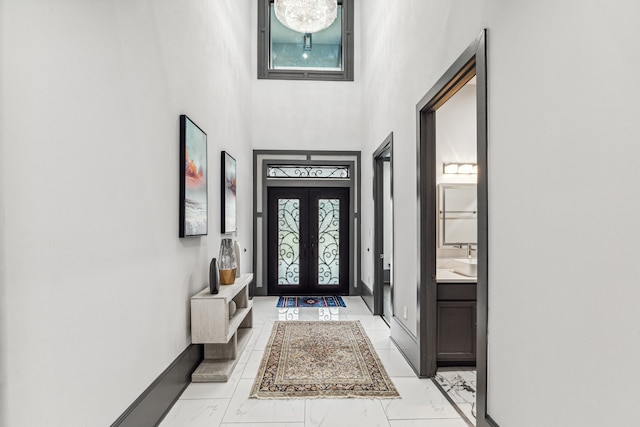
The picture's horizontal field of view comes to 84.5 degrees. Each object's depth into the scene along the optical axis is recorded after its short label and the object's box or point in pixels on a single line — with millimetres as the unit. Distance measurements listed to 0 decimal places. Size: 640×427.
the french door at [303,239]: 6551
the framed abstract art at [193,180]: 2791
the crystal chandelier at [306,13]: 5180
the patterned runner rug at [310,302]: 5812
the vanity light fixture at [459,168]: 4109
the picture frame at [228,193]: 4117
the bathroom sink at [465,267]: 3303
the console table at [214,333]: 2957
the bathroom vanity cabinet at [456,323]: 3092
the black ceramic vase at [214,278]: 3092
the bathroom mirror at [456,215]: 4188
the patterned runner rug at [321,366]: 2781
